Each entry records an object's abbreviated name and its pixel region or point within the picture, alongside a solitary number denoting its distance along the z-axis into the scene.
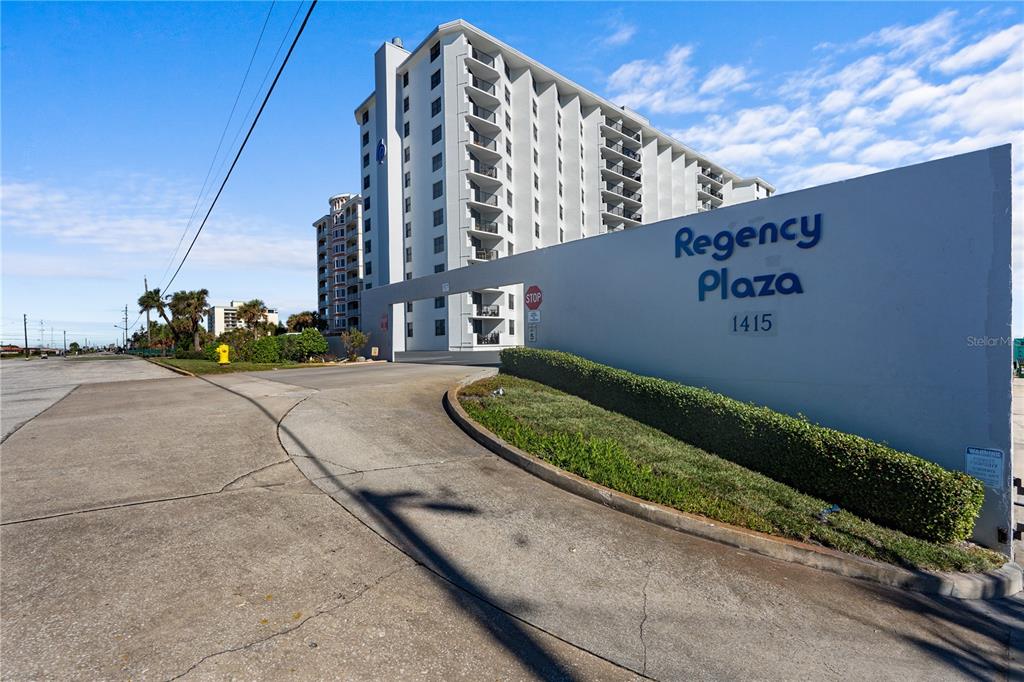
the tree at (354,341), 30.95
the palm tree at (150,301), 63.46
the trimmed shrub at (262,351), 28.39
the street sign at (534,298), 15.47
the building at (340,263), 75.69
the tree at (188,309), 62.25
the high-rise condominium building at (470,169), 39.88
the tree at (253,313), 54.31
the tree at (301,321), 69.69
